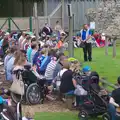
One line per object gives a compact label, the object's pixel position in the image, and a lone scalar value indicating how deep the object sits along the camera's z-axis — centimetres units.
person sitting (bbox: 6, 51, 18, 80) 1523
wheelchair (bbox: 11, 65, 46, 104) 1306
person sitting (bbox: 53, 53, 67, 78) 1428
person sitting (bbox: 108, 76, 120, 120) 1003
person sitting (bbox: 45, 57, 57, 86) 1428
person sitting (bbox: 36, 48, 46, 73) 1543
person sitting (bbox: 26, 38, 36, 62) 1775
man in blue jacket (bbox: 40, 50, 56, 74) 1479
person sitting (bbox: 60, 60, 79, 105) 1287
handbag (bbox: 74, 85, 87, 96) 1213
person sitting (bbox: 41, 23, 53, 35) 3166
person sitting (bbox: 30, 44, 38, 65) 1707
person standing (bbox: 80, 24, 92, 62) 2168
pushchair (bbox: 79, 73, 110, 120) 1116
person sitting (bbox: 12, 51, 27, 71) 1351
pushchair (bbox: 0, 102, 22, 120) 936
